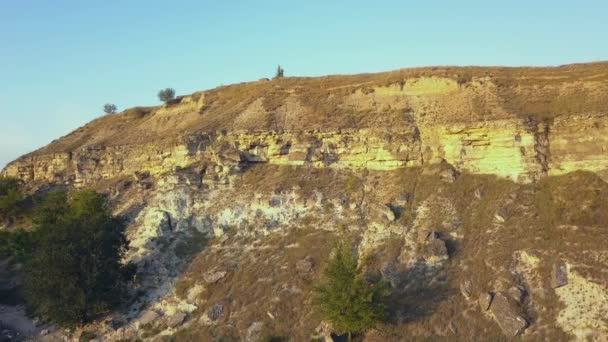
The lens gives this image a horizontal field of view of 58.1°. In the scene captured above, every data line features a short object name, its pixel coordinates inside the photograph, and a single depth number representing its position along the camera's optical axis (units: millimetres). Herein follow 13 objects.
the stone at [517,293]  29234
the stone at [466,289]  30469
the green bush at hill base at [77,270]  35781
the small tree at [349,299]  28828
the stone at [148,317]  35406
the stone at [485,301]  29325
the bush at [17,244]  46156
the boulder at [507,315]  27797
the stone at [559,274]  29266
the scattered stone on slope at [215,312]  33812
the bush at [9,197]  55938
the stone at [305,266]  35538
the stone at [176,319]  34344
